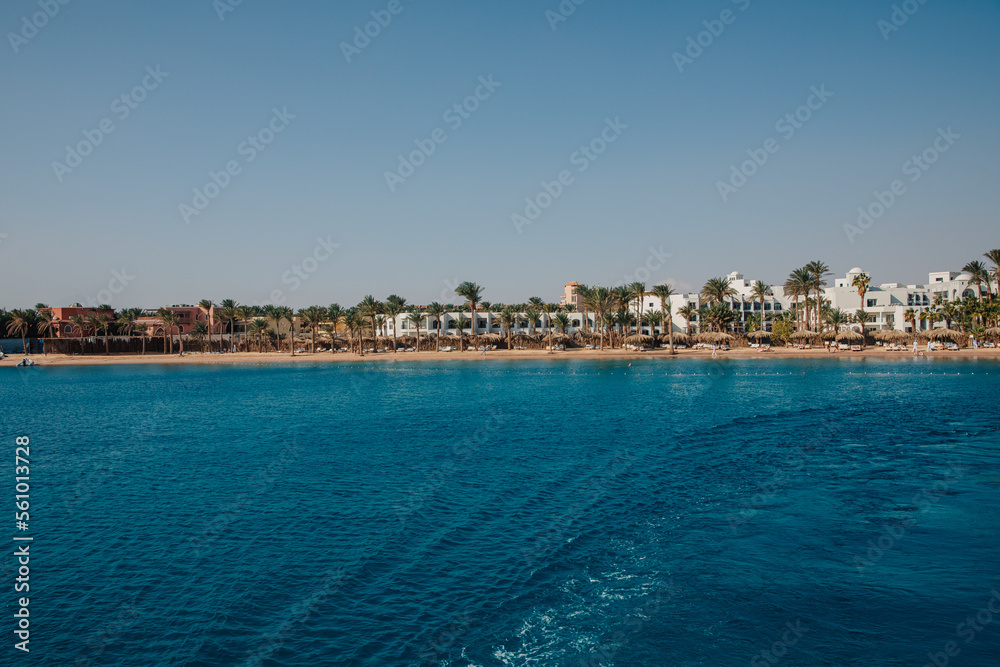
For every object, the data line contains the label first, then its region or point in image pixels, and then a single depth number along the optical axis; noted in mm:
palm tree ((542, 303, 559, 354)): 122312
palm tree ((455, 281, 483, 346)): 111750
